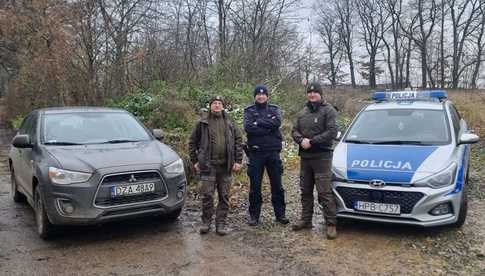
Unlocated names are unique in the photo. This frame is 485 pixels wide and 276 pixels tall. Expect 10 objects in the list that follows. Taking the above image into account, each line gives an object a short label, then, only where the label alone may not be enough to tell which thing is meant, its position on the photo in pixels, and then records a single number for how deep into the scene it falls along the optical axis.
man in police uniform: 5.66
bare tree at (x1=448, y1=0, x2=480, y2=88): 47.88
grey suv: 5.07
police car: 5.14
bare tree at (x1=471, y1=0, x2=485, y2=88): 47.22
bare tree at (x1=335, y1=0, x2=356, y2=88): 60.34
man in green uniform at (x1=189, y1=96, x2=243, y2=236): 5.57
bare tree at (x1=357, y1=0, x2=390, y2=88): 56.78
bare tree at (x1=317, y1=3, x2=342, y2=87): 60.66
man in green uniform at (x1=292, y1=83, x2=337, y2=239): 5.39
